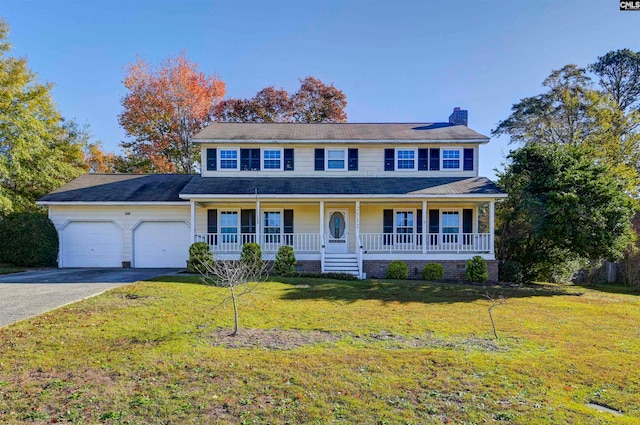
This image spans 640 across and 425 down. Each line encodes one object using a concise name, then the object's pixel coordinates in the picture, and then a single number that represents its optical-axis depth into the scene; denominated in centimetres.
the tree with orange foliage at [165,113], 2802
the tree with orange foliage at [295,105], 3128
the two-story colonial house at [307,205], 1522
